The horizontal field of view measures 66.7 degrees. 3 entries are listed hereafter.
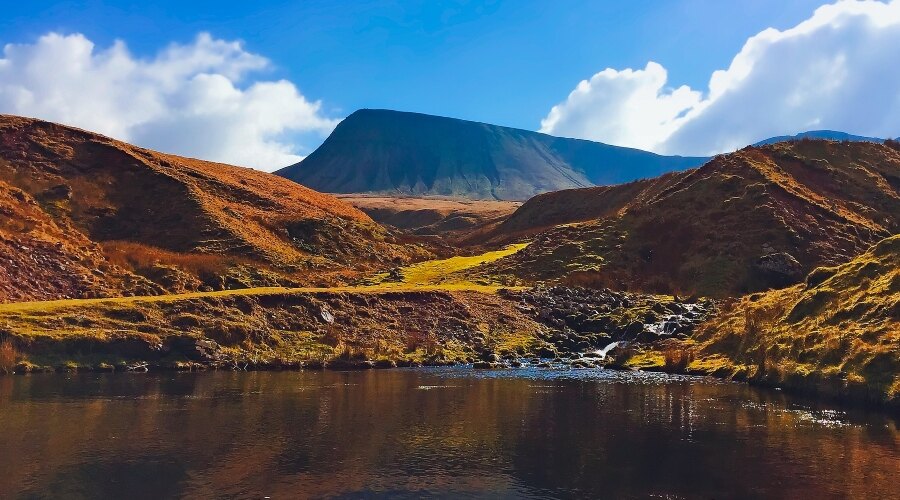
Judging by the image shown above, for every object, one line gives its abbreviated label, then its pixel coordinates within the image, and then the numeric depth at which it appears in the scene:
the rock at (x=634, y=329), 68.16
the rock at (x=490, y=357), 62.97
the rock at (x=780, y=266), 81.48
